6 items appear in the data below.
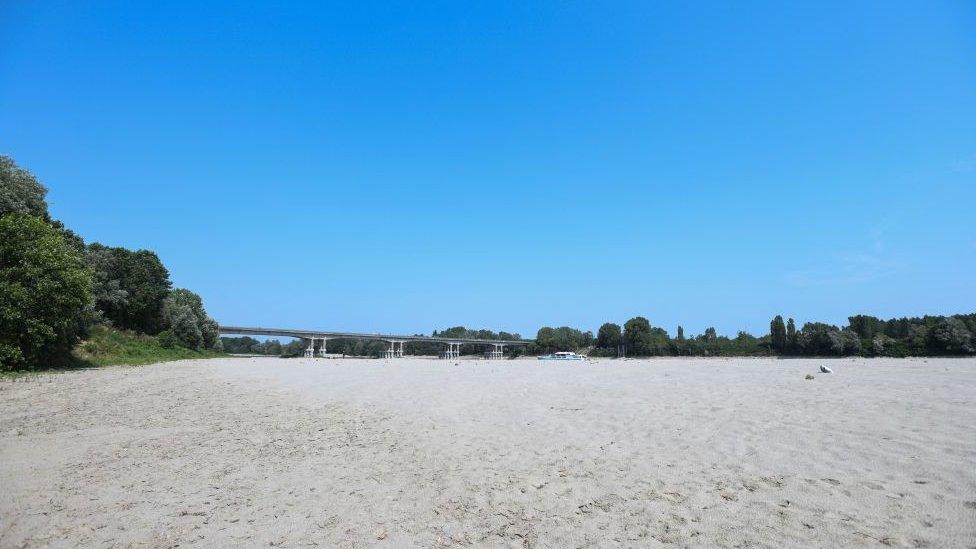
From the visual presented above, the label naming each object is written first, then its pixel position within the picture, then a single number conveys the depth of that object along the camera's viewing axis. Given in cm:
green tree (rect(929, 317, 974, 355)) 6800
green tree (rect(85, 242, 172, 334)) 4981
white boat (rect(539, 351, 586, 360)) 7374
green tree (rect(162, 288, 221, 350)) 6262
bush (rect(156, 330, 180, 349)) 5506
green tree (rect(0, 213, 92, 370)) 2250
